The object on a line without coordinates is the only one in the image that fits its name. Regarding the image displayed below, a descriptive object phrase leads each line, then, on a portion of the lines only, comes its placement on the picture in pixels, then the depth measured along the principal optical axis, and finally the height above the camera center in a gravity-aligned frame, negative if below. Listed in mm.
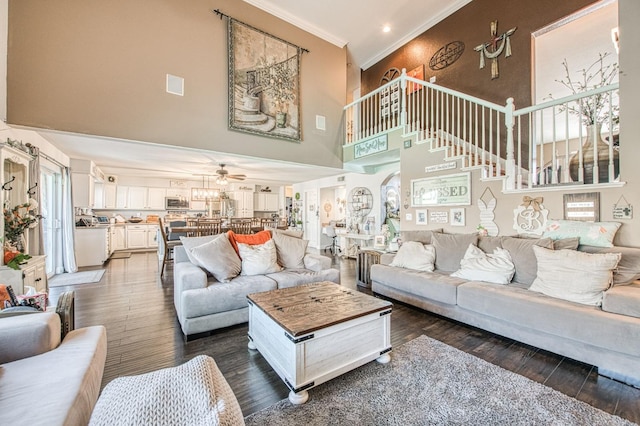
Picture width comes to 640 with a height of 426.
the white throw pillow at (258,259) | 3203 -556
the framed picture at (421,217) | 4284 -72
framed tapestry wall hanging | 4543 +2377
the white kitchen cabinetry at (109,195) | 7732 +572
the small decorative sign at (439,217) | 3983 -69
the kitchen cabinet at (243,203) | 9945 +405
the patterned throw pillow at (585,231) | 2510 -193
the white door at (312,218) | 8609 -156
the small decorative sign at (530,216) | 3016 -48
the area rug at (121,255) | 6855 -1090
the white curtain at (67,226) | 4961 -211
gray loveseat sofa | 2525 -764
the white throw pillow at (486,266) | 2795 -593
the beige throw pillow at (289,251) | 3594 -510
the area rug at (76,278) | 4328 -1106
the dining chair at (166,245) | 4895 -608
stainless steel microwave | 8742 +372
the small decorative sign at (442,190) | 3713 +333
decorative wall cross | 4402 +2839
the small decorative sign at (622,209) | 2484 +22
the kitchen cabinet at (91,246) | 5656 -676
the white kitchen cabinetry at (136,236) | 7863 -657
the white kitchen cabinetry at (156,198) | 8469 +527
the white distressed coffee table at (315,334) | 1708 -870
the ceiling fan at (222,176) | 5662 +841
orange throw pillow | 3424 -334
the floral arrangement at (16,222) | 2939 -82
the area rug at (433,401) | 1521 -1185
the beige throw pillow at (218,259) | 2967 -519
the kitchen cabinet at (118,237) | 7364 -657
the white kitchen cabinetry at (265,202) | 10610 +474
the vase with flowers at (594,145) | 2691 +701
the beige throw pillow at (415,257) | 3439 -583
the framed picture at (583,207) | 2660 +51
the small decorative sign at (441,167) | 3846 +684
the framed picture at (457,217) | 3762 -67
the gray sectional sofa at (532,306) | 1882 -827
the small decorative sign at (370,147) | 4873 +1296
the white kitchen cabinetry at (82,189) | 5781 +571
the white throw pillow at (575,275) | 2154 -541
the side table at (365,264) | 4133 -811
